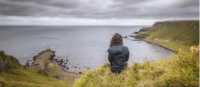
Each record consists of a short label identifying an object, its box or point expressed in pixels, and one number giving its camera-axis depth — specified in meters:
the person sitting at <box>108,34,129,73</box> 5.55
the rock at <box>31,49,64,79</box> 37.59
